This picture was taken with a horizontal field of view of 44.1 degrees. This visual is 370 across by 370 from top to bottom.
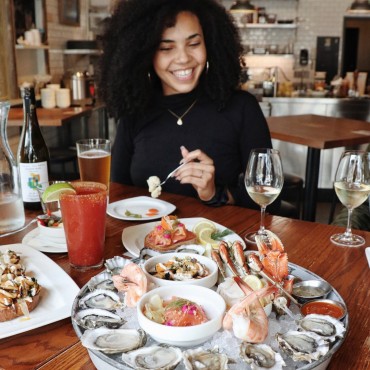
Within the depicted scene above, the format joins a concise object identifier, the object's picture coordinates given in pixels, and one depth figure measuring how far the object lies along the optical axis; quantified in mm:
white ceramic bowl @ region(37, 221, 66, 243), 1238
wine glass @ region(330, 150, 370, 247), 1275
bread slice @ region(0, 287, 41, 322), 837
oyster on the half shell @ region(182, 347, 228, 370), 639
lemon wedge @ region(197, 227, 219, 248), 1189
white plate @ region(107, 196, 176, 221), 1460
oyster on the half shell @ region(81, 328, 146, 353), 687
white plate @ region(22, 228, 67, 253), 1200
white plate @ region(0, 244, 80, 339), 828
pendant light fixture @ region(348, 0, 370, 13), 6059
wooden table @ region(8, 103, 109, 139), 3752
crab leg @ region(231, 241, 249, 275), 889
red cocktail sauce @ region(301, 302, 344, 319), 812
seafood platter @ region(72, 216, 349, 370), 670
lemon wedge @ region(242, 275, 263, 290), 826
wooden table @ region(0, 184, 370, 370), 762
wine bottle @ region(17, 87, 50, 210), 1491
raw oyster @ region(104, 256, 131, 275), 950
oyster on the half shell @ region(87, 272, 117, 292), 878
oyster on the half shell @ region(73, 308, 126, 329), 752
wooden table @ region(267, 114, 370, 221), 3076
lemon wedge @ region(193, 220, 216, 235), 1221
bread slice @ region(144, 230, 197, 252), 1119
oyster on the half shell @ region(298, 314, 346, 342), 715
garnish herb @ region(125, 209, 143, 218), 1468
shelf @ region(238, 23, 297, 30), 7641
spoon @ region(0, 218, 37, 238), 1333
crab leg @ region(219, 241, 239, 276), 887
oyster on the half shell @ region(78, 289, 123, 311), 815
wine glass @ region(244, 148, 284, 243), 1287
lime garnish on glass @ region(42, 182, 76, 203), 1168
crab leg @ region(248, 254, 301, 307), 827
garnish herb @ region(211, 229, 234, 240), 1206
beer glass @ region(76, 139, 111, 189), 1494
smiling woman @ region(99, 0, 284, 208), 1983
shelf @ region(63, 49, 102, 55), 5707
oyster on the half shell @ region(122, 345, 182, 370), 646
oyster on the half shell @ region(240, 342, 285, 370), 646
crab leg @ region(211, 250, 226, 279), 901
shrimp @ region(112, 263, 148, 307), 812
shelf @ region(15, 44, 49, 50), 4490
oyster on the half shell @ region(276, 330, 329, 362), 664
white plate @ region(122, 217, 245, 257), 1197
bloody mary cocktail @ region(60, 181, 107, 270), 1048
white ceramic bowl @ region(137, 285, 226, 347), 692
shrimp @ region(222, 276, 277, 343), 691
